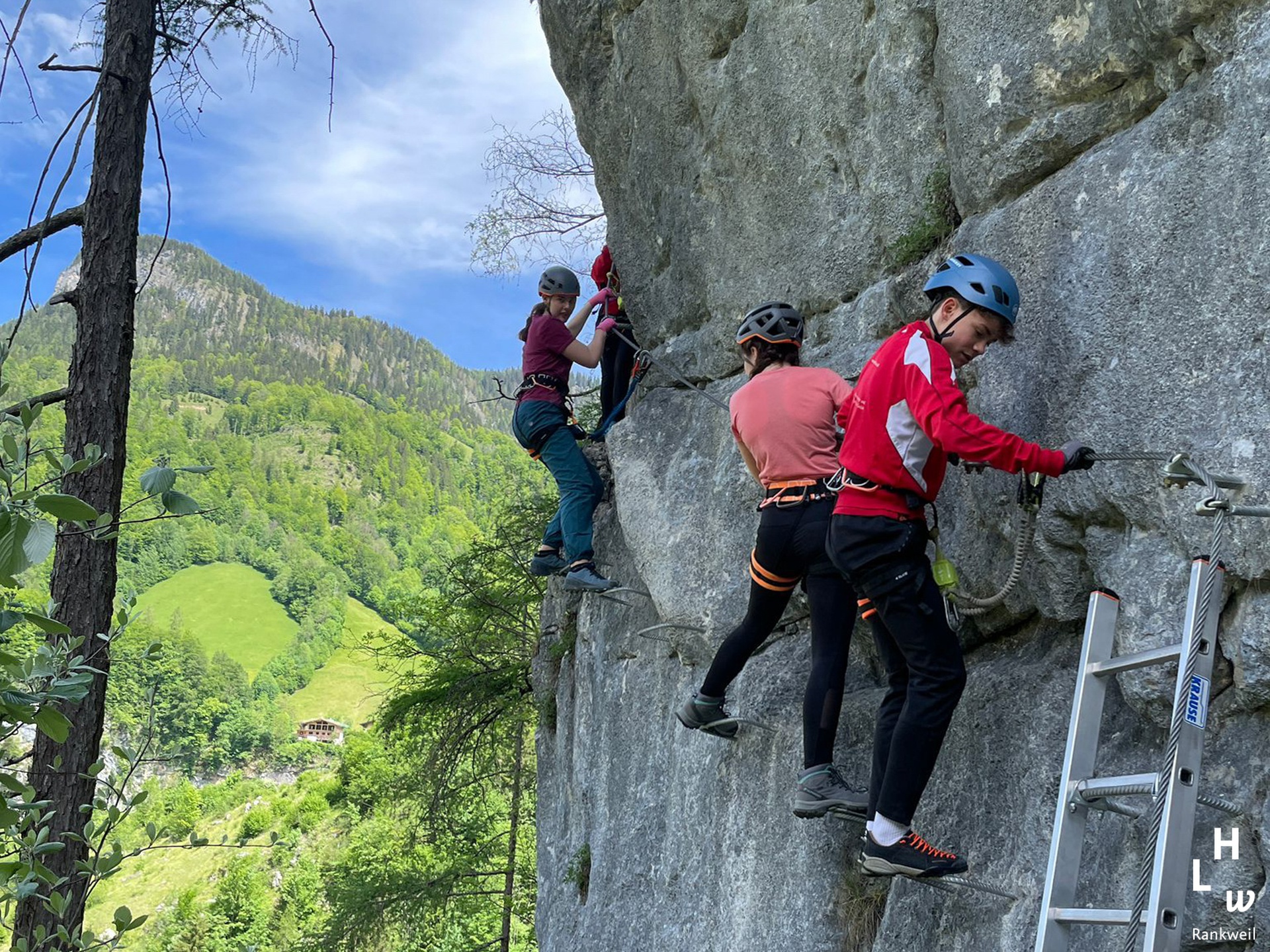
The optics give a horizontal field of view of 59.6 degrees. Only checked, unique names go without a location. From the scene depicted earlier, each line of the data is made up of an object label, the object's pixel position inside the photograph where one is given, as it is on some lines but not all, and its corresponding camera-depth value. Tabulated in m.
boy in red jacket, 4.13
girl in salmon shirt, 4.95
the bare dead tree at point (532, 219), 13.26
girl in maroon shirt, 7.88
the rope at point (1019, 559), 4.61
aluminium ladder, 3.13
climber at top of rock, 9.12
